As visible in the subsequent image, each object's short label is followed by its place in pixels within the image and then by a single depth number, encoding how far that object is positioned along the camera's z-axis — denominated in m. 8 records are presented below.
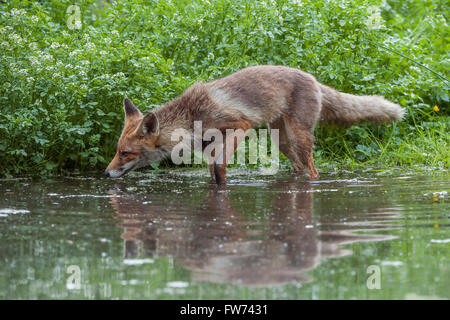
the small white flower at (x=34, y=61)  7.51
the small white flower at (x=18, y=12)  7.86
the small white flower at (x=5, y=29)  7.50
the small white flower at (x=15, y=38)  7.52
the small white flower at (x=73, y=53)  7.85
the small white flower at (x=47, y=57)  7.61
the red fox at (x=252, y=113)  7.62
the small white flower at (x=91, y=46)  7.96
